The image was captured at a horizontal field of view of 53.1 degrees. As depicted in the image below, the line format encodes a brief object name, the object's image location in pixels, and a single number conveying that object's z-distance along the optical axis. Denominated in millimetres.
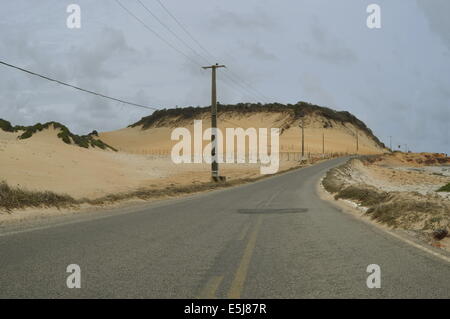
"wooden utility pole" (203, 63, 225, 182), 37656
